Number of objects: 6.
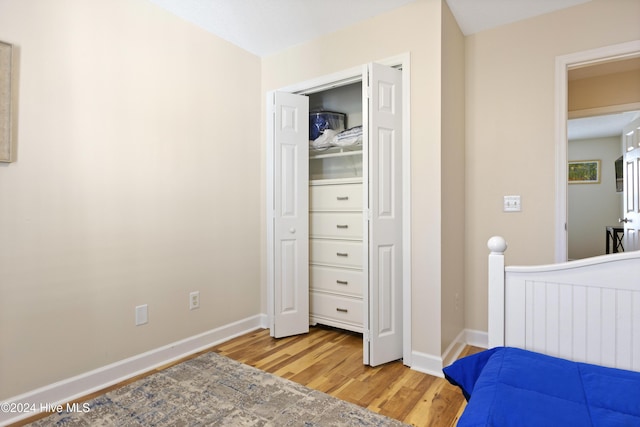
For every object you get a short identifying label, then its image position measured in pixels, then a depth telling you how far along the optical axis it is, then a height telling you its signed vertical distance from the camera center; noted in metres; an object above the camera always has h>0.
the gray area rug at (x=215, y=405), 1.69 -1.05
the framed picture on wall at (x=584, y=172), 6.53 +0.72
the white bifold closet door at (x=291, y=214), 2.85 -0.04
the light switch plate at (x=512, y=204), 2.56 +0.04
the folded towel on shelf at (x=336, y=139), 2.88 +0.61
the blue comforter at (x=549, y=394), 0.87 -0.52
